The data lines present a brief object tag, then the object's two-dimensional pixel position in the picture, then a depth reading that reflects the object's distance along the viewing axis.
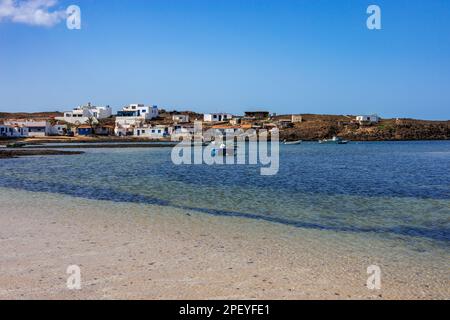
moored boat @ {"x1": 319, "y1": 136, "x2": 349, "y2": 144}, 121.06
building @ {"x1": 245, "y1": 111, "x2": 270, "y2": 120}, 165.25
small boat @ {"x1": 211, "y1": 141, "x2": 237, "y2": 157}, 59.14
